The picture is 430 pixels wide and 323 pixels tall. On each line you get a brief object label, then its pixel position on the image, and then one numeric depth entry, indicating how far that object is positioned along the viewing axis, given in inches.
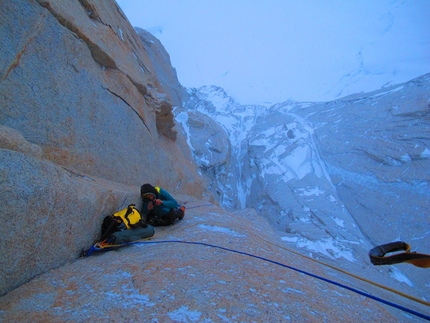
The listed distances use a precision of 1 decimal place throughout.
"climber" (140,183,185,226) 172.9
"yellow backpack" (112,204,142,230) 127.4
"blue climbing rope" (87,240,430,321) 119.0
